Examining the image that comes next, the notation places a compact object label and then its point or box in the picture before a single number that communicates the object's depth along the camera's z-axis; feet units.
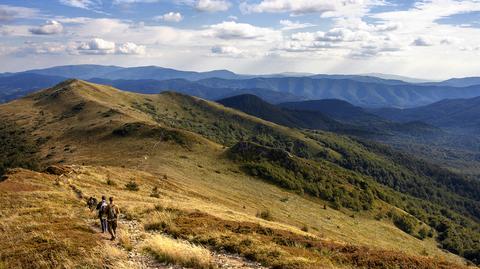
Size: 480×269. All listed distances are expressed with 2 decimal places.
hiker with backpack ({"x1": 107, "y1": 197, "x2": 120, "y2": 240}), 79.98
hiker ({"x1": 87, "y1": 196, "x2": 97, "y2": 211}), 106.32
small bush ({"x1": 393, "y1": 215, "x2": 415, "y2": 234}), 352.49
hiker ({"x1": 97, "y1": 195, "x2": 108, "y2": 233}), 81.25
